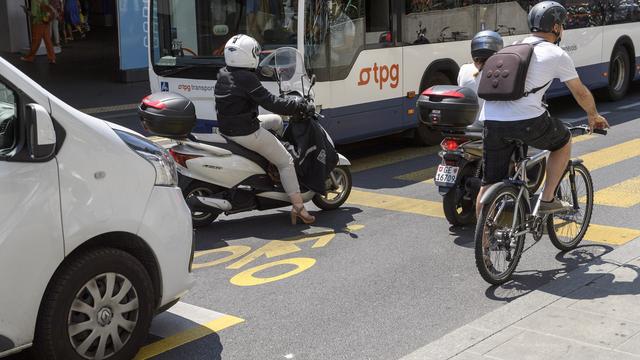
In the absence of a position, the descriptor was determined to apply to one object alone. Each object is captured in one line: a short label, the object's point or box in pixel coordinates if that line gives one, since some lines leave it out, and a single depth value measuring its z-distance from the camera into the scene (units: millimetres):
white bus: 9164
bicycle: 5352
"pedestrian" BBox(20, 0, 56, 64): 19859
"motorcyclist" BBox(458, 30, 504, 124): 6969
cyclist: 5445
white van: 3768
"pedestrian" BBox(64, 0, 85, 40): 27625
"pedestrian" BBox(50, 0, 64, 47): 23248
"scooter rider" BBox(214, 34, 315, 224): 6789
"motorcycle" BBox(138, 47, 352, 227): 6918
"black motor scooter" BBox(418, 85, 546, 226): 6711
